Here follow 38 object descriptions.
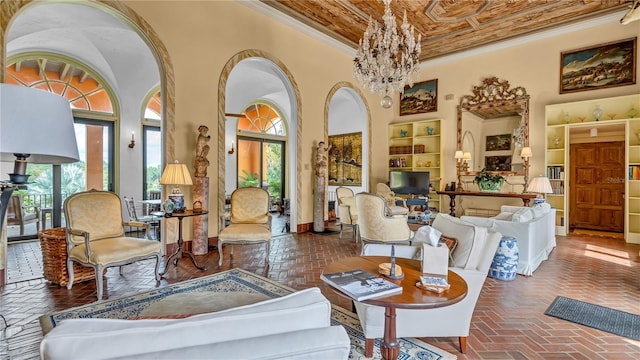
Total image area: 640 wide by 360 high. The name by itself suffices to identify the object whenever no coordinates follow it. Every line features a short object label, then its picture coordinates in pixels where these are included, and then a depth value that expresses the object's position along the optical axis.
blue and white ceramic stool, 3.68
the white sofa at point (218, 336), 0.74
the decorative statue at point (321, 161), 6.75
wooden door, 6.67
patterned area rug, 1.87
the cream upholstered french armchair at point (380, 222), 4.36
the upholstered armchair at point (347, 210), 6.00
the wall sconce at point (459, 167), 7.76
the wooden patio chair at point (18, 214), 5.39
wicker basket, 3.37
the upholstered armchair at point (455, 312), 2.08
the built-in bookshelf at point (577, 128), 5.81
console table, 6.61
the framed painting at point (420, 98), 8.34
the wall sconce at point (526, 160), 6.78
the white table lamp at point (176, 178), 4.07
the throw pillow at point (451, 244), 2.43
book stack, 1.68
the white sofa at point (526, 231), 3.89
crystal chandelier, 4.46
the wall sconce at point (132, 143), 6.88
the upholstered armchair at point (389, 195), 7.40
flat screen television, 7.71
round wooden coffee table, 1.63
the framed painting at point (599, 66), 6.02
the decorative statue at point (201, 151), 4.77
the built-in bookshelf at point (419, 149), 8.18
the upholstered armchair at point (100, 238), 3.08
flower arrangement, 7.15
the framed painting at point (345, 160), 10.52
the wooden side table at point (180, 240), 3.98
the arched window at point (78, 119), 5.86
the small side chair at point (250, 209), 4.67
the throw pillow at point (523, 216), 3.97
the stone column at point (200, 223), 4.79
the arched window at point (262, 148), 9.83
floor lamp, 1.24
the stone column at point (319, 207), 6.64
